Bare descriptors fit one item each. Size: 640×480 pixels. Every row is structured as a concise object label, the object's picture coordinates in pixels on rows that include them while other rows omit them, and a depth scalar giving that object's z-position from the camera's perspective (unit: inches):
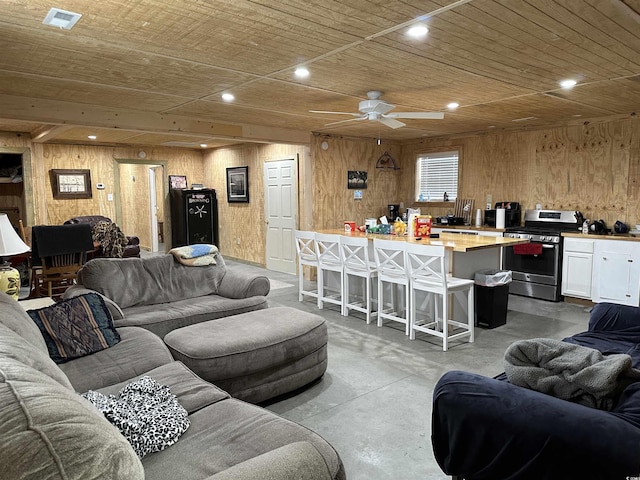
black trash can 182.9
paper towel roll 255.6
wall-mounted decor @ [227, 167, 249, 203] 347.3
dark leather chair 263.1
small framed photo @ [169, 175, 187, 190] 381.1
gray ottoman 108.3
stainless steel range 229.1
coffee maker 314.1
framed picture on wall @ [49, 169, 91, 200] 324.2
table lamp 123.7
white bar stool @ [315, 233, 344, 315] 206.8
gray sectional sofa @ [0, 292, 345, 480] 35.4
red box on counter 205.5
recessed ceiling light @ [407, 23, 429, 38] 101.9
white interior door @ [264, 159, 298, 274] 302.8
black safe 356.8
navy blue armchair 57.8
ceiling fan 168.1
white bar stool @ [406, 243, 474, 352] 158.9
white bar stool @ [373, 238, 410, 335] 175.6
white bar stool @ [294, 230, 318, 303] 221.6
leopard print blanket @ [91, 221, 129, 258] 256.9
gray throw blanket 67.7
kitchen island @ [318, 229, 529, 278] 171.2
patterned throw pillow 103.9
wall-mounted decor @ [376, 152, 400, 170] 311.3
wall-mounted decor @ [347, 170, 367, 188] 294.8
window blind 296.2
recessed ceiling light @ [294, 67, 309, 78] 135.9
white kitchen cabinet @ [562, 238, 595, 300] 218.9
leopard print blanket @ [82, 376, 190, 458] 64.6
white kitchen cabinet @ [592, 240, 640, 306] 203.8
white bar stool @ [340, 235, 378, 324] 191.8
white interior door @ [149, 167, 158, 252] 406.2
